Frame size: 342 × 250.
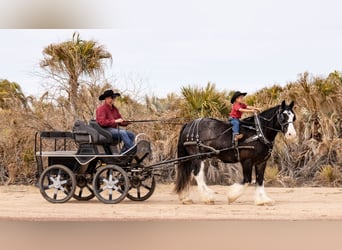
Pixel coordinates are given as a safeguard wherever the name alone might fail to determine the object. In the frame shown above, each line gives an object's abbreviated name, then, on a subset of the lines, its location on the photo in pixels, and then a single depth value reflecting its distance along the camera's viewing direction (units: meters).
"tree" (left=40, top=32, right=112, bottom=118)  20.86
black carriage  15.19
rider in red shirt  15.17
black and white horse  15.02
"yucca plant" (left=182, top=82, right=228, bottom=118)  20.38
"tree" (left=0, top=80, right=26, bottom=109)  20.48
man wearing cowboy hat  15.27
